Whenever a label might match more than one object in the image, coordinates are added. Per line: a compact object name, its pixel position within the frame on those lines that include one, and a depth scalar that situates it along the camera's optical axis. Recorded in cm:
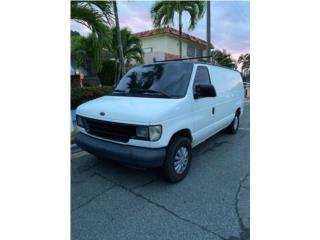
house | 1972
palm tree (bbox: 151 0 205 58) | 1234
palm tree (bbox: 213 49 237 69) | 3861
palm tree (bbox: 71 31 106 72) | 1256
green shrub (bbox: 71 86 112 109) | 789
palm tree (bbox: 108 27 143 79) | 1398
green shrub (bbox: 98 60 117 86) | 1489
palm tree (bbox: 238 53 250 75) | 5294
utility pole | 1113
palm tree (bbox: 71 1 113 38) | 595
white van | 301
